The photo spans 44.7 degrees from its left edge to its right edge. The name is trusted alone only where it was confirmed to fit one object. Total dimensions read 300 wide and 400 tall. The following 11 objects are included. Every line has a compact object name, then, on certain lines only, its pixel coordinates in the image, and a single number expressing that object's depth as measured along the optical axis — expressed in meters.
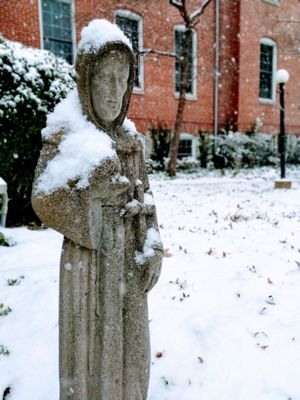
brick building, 13.33
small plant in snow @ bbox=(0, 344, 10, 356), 2.98
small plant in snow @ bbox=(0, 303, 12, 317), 3.45
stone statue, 1.50
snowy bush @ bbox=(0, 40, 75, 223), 5.76
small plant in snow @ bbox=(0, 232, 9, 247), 5.07
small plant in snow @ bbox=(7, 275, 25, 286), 3.98
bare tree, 12.55
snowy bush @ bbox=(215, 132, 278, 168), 16.88
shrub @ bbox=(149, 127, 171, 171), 15.47
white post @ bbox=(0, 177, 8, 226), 5.42
